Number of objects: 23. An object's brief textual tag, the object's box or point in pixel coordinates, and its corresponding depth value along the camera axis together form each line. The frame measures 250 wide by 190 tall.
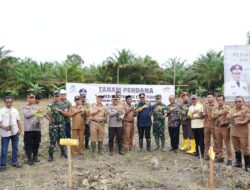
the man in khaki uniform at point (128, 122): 6.40
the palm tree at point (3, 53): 17.62
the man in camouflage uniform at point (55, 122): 5.67
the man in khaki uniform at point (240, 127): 5.09
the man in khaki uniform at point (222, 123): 5.44
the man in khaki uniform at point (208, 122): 5.70
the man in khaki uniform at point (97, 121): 6.04
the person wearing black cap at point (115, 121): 6.13
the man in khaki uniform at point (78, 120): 5.94
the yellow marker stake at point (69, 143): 4.27
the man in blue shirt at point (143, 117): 6.38
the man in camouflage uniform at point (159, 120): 6.33
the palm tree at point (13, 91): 15.83
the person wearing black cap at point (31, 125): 5.37
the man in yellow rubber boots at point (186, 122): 6.29
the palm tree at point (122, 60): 17.38
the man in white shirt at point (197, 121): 5.94
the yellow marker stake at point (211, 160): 3.92
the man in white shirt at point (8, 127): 5.15
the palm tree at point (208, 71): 17.56
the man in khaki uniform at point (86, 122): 6.11
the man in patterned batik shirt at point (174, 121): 6.29
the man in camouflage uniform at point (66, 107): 5.84
